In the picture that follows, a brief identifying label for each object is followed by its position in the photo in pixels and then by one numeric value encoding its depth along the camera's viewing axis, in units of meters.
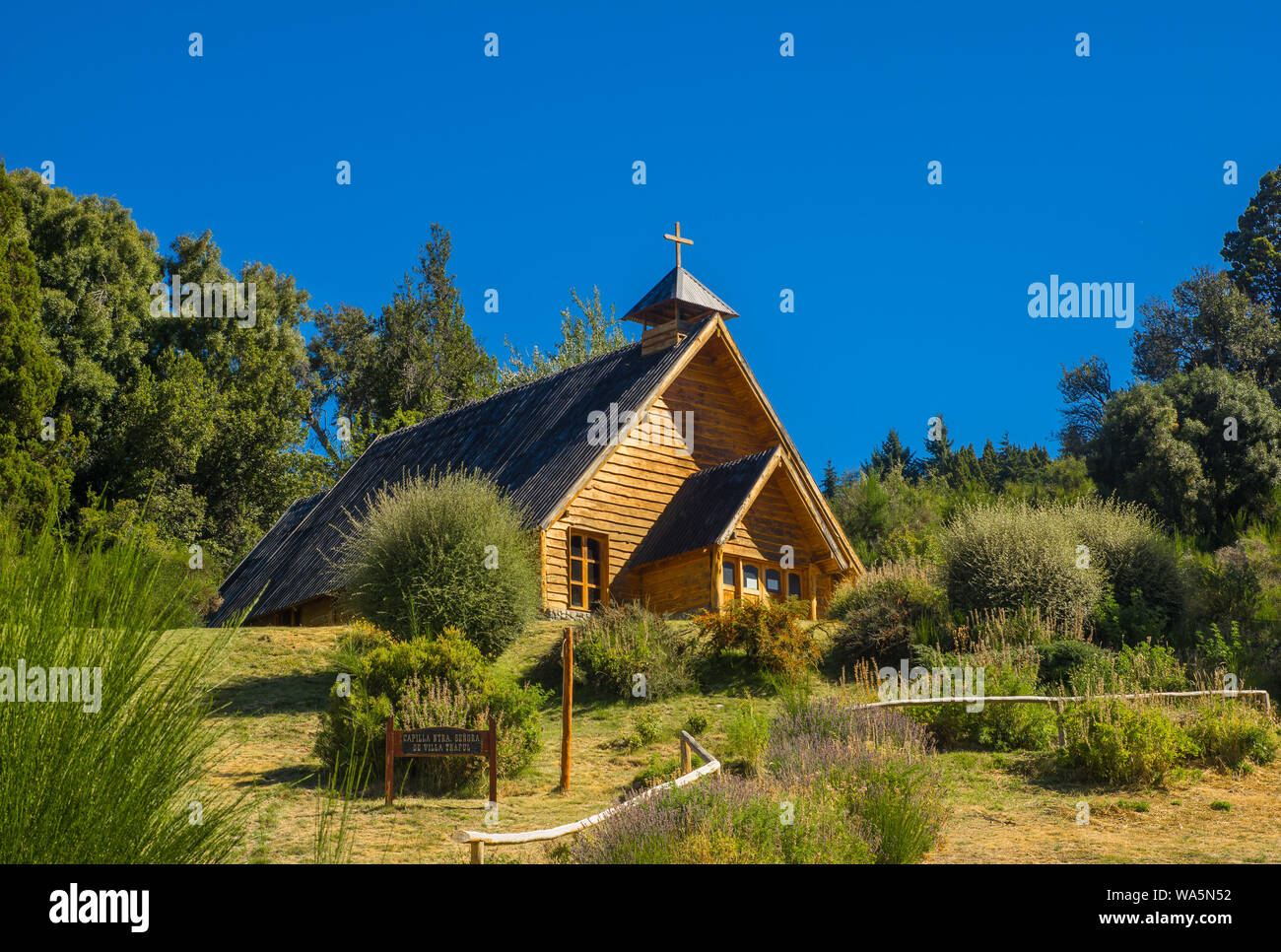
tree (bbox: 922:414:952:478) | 60.66
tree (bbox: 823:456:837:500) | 61.94
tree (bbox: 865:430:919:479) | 72.88
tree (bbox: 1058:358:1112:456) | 50.75
